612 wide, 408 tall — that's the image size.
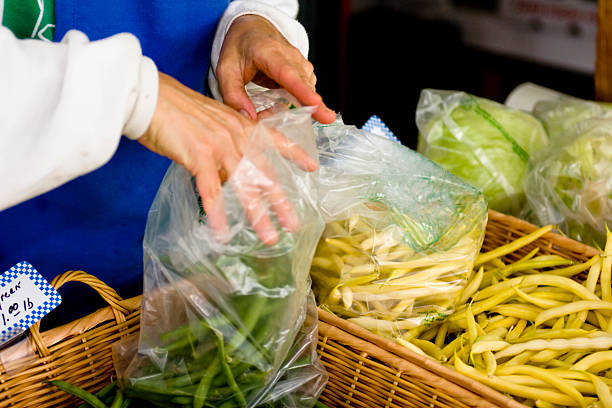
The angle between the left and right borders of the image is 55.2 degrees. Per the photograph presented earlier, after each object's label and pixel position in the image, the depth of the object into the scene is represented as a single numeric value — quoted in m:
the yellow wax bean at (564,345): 1.15
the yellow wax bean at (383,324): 1.20
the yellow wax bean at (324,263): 1.22
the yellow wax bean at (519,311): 1.26
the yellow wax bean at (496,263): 1.42
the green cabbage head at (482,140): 1.79
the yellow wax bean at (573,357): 1.16
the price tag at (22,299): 1.01
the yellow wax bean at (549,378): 1.06
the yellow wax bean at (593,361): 1.12
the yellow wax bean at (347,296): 1.20
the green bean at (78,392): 1.04
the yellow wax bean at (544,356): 1.15
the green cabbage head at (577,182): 1.57
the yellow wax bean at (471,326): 1.18
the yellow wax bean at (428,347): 1.19
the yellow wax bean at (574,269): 1.33
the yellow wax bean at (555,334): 1.18
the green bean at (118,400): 1.03
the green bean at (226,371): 0.93
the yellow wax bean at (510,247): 1.39
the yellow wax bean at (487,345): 1.13
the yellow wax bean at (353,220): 1.18
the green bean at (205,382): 0.95
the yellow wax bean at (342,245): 1.20
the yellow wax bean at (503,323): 1.24
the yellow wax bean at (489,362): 1.08
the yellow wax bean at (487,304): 1.26
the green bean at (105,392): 1.07
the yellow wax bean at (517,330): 1.23
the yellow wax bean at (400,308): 1.20
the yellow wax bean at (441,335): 1.25
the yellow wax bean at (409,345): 1.11
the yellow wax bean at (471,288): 1.30
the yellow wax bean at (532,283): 1.29
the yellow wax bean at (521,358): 1.14
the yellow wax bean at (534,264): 1.38
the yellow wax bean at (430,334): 1.27
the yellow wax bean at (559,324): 1.23
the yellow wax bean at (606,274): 1.29
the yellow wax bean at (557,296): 1.29
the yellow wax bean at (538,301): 1.26
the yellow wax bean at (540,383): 1.08
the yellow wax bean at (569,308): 1.23
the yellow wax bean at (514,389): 1.06
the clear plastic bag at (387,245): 1.19
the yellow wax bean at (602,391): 1.03
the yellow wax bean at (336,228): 1.20
